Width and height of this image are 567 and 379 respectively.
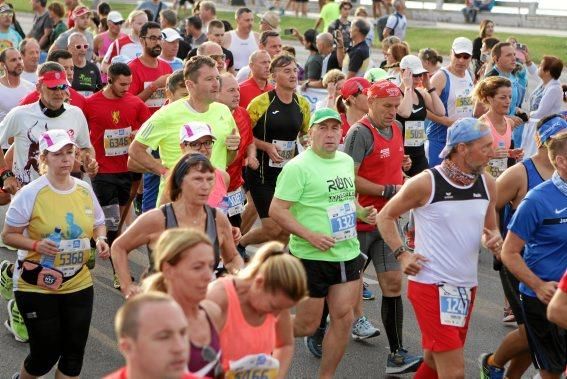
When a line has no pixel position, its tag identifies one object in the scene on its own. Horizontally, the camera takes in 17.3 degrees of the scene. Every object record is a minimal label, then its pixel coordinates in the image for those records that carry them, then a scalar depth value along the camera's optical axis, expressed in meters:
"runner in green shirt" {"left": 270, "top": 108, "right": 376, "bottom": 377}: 11.87
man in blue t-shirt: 10.77
